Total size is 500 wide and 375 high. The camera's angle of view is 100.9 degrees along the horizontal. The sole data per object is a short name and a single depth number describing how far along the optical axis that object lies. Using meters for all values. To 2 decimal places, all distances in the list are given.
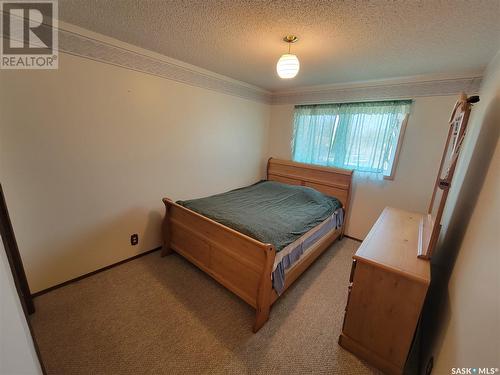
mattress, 1.75
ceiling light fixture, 1.62
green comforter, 1.96
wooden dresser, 1.27
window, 2.70
